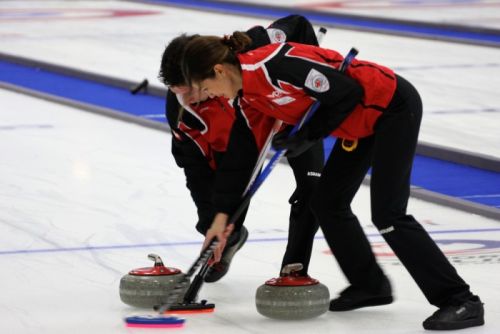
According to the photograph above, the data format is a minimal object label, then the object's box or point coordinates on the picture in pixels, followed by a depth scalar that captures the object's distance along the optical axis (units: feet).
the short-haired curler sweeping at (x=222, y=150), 28.17
